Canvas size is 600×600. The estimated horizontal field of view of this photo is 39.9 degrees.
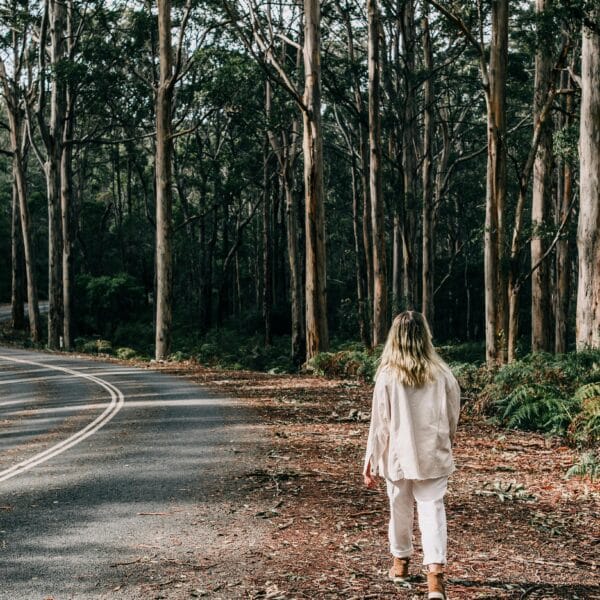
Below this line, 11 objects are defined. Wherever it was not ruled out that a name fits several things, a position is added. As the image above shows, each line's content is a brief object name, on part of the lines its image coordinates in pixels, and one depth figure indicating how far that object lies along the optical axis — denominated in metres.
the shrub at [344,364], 18.83
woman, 5.08
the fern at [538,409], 11.45
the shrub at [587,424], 10.28
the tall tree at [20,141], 35.50
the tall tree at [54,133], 31.08
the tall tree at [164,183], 25.65
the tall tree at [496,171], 18.03
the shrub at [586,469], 8.59
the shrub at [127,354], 29.86
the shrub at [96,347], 34.53
